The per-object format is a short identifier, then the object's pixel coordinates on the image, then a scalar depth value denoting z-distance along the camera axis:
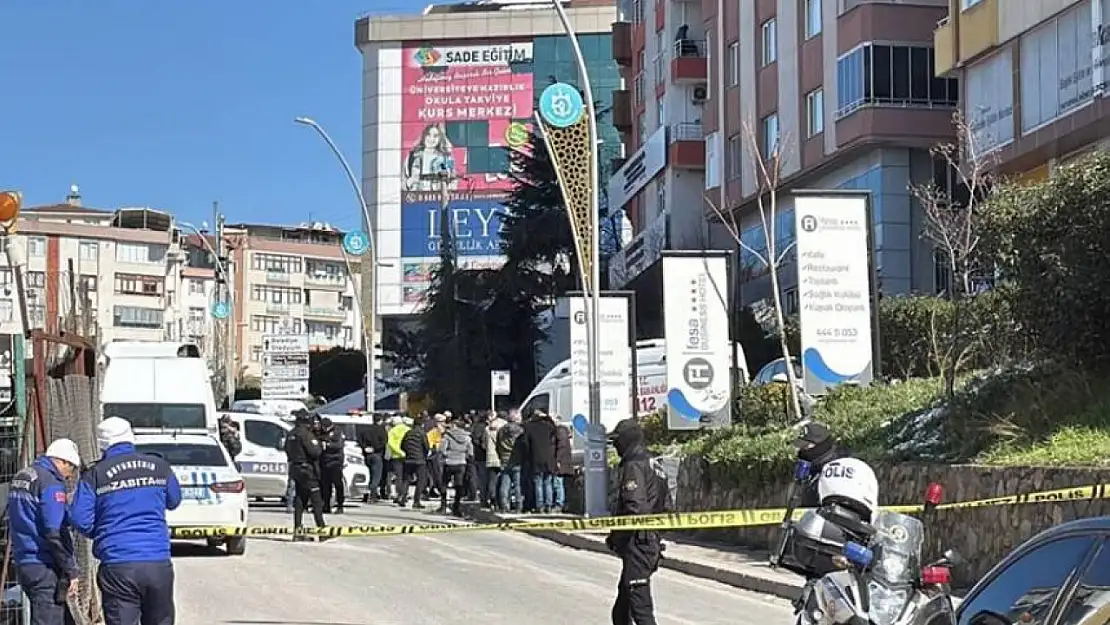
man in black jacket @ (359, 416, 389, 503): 31.73
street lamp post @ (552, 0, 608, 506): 22.50
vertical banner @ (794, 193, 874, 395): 20.08
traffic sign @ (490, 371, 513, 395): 38.66
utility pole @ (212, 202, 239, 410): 60.91
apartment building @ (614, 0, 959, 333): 39.00
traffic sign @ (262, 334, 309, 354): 52.69
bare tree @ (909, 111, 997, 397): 19.47
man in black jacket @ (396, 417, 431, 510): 29.81
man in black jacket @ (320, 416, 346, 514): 23.91
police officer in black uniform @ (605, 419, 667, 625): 10.92
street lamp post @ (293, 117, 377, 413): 44.38
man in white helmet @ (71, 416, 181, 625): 8.94
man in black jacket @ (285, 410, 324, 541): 21.69
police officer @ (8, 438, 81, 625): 9.63
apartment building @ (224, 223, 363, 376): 129.75
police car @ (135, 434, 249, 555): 19.64
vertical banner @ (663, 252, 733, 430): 23.27
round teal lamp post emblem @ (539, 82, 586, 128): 23.56
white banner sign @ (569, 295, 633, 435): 25.55
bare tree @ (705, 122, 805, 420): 22.14
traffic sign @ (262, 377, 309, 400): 52.09
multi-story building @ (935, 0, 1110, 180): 29.59
